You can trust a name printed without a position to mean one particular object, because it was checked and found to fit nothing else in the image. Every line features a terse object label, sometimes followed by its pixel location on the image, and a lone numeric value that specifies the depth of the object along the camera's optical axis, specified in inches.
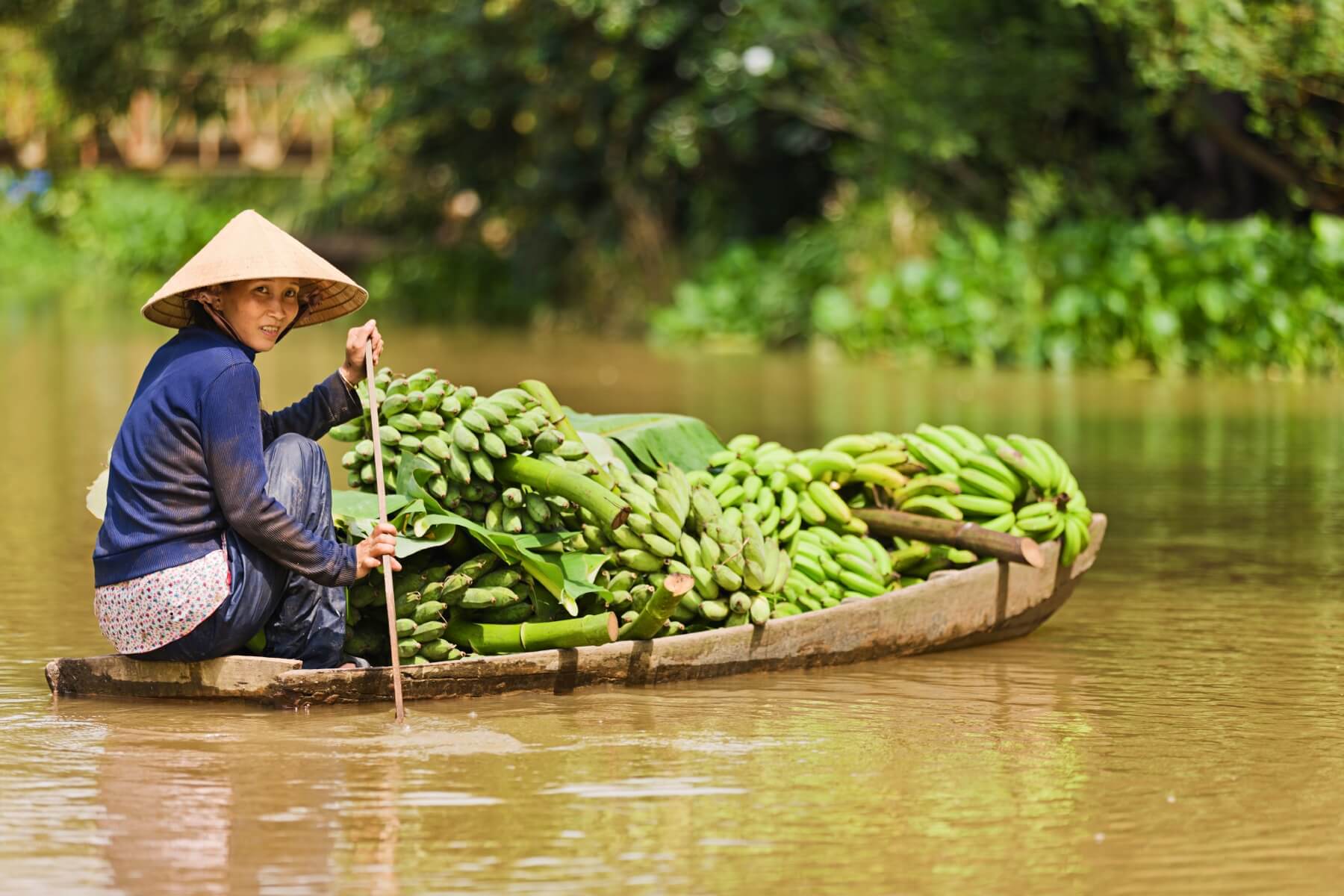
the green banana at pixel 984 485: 577.9
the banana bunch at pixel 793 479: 561.0
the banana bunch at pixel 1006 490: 570.6
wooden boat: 466.0
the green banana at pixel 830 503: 569.3
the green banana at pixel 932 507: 573.9
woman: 448.8
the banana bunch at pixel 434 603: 487.2
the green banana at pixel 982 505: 575.2
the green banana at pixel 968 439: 594.9
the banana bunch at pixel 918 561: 574.6
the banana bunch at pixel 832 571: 546.6
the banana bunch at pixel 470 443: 502.6
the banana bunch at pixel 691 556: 500.7
